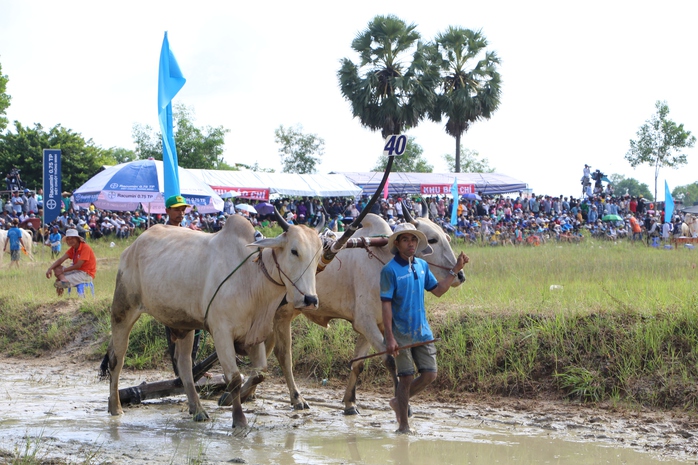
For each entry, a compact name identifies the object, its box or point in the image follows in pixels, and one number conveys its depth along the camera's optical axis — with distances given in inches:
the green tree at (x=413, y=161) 2419.9
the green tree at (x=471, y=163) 2819.9
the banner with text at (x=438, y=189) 1411.2
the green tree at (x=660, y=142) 1654.8
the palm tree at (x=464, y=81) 1497.3
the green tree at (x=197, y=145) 2034.9
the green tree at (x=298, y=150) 2233.0
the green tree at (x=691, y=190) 4114.7
